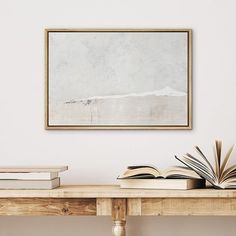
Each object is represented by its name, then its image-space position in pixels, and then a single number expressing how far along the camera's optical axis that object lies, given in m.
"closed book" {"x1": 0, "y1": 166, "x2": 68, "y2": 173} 2.95
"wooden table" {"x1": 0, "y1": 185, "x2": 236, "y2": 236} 2.82
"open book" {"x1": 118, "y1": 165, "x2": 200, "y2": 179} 2.93
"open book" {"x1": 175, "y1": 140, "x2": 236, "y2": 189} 2.95
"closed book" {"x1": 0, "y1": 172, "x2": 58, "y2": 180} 2.94
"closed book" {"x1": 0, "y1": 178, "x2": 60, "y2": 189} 2.93
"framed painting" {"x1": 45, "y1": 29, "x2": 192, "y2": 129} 3.36
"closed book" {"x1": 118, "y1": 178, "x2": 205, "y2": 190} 2.91
